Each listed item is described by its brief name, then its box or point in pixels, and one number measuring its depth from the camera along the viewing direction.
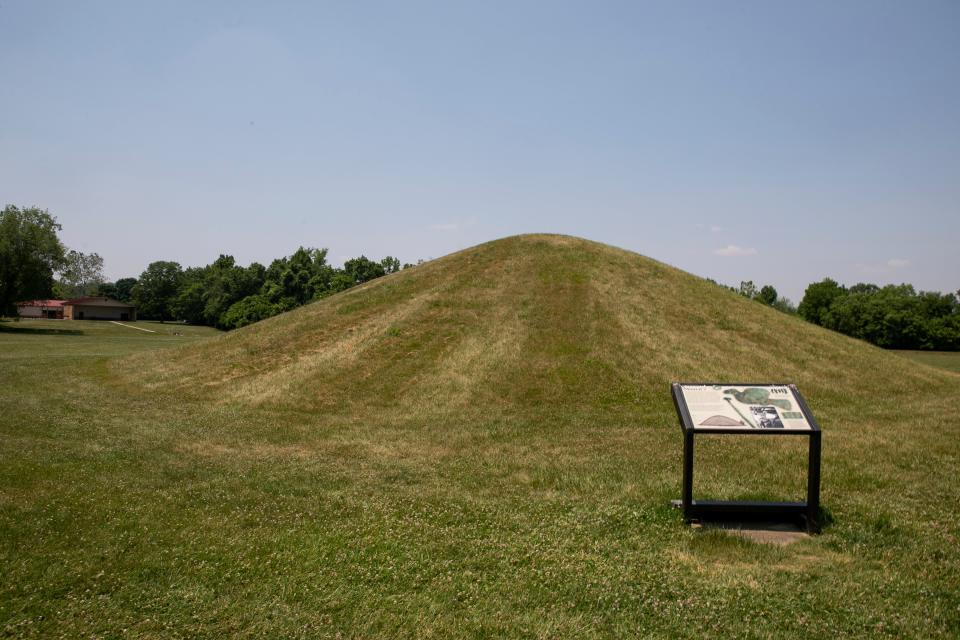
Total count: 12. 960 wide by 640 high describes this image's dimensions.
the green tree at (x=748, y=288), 125.56
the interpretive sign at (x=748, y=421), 8.77
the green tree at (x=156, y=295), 129.12
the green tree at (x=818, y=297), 110.94
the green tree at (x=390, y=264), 120.75
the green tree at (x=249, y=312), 88.44
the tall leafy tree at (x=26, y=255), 70.62
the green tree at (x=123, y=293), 196.25
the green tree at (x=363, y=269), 114.82
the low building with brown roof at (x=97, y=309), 119.75
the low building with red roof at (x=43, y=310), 126.62
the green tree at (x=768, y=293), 127.38
